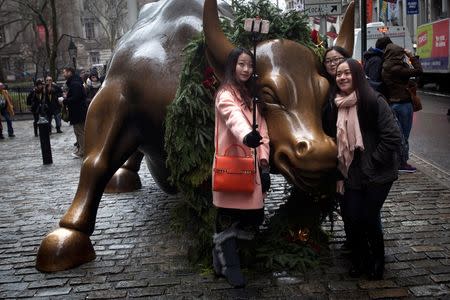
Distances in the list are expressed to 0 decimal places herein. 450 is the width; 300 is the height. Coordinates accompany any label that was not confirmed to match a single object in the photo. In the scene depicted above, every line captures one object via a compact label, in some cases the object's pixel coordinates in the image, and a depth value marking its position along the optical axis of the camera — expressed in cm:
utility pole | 1267
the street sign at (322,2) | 1121
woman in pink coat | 377
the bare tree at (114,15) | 4575
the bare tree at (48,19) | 2473
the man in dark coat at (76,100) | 1071
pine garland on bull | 420
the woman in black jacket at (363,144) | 381
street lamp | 2716
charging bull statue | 375
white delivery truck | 2181
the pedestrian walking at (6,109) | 1645
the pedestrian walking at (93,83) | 1172
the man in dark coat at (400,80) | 738
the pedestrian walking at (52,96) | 1530
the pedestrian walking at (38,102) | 1519
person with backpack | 768
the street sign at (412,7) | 2859
